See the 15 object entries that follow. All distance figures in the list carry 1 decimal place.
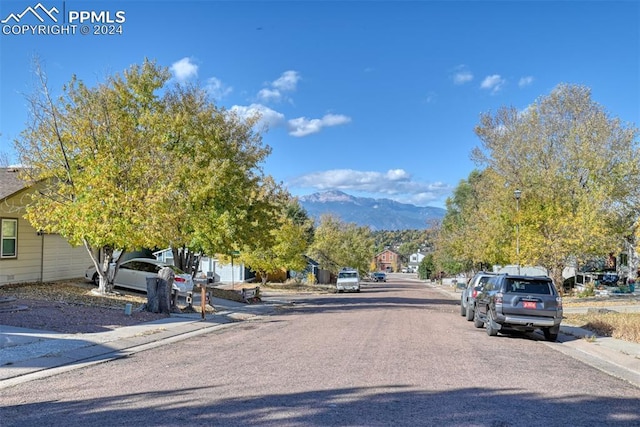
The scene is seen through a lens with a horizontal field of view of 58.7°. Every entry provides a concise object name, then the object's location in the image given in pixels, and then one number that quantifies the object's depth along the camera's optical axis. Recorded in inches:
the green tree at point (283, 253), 1633.9
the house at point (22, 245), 842.2
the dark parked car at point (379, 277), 4168.3
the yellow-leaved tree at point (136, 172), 749.9
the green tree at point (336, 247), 2706.7
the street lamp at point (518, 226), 1101.1
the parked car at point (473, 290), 793.6
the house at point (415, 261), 7495.1
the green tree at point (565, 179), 1220.5
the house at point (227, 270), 1964.8
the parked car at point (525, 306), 601.6
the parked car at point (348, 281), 1923.0
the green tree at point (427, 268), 3976.1
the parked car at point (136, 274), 968.9
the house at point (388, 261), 7788.4
